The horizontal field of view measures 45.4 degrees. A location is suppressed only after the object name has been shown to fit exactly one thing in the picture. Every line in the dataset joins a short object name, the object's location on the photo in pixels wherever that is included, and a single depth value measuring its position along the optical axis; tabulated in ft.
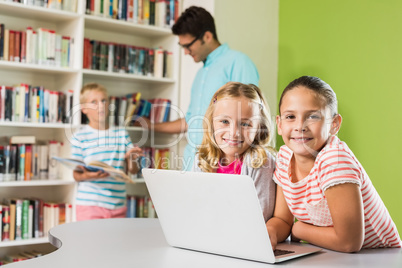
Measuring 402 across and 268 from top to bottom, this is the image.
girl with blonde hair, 5.17
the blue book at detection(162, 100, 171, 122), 11.92
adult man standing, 8.95
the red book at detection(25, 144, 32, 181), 10.05
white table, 3.33
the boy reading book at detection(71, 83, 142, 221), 9.32
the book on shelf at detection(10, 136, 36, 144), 10.01
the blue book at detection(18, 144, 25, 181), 9.97
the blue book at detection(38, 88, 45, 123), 10.21
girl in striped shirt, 3.67
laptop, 3.28
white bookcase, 10.19
